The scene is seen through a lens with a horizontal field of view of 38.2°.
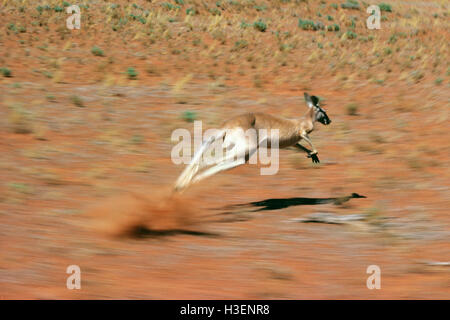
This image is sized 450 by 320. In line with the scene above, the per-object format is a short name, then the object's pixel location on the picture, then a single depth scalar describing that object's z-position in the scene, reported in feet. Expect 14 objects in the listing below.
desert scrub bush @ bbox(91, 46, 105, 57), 93.86
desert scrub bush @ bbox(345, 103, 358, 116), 61.71
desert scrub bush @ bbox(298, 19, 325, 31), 133.08
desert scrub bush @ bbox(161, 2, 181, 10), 132.67
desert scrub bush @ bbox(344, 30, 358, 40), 125.84
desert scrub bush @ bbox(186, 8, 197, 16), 130.00
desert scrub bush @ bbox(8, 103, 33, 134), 44.04
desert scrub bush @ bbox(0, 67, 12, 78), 70.23
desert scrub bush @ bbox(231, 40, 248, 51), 107.86
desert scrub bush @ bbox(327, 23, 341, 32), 133.10
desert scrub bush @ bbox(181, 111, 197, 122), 54.90
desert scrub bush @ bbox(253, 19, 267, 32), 125.29
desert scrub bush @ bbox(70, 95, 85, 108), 57.31
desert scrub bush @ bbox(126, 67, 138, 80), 78.87
